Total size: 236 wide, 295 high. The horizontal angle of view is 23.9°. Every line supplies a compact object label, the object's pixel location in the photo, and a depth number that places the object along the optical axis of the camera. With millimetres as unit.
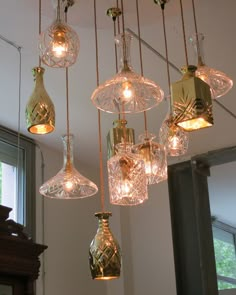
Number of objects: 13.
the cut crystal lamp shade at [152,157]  1890
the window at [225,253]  5930
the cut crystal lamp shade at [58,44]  1650
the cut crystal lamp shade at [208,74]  1759
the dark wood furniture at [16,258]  2615
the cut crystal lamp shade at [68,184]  1825
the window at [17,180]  3494
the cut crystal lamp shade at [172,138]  1996
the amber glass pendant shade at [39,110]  1660
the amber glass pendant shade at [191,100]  1437
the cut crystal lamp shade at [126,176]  1702
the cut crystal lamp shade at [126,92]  1604
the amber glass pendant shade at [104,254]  1620
